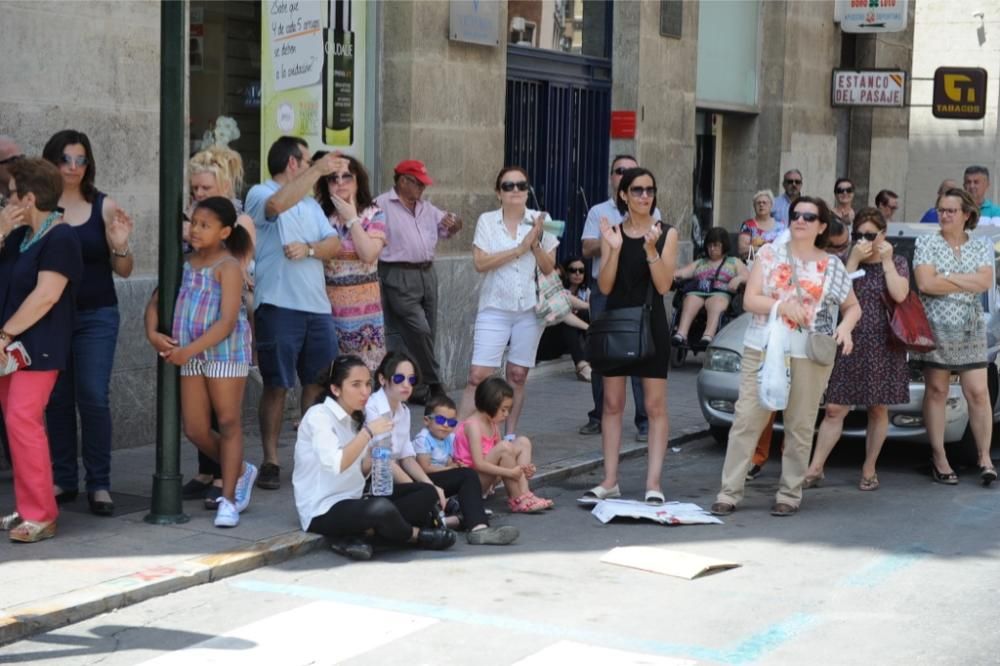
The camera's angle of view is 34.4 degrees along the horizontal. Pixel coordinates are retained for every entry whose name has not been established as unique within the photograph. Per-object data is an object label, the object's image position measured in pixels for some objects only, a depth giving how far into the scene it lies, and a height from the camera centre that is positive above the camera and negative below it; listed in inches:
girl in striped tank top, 316.2 -36.3
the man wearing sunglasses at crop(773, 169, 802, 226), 655.1 -11.1
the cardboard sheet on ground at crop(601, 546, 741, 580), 296.4 -74.2
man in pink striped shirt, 456.8 -29.0
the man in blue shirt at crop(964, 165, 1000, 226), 572.4 -4.7
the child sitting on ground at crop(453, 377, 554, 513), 342.6 -61.5
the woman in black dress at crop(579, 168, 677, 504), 354.0 -26.4
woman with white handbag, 347.3 -36.9
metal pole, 308.7 -16.8
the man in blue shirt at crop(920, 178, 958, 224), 593.3 -17.7
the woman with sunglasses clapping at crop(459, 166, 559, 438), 387.5 -28.7
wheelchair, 586.2 -57.3
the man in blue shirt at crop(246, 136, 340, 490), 353.7 -27.9
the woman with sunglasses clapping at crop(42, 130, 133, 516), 323.9 -34.1
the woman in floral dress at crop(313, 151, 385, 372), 365.1 -24.6
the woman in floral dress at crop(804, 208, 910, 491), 377.4 -45.4
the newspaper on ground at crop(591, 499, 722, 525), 342.3 -74.5
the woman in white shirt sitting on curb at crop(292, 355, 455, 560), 300.7 -61.6
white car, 406.6 -58.2
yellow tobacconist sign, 790.5 +37.4
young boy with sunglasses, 338.3 -58.8
